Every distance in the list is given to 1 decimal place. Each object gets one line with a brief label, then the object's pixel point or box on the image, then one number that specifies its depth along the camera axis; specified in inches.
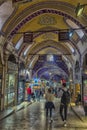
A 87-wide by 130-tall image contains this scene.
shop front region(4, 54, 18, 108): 342.5
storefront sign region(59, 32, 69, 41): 288.0
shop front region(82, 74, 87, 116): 254.4
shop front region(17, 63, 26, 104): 419.2
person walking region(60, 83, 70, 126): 201.3
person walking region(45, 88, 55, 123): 218.9
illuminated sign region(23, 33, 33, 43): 309.4
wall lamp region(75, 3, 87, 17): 164.9
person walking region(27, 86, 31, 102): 478.9
